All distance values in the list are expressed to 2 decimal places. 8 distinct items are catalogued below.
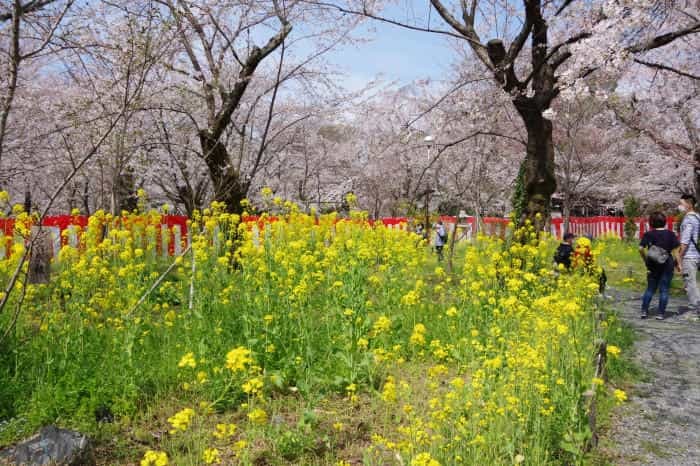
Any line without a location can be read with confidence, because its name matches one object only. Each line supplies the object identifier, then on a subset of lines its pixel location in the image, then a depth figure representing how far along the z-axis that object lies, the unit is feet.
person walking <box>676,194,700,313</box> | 23.45
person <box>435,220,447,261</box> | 53.88
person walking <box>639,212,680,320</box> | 23.62
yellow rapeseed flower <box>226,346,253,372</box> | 8.66
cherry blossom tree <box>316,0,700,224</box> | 23.59
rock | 9.30
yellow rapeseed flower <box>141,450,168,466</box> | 6.81
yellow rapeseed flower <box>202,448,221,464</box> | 7.20
